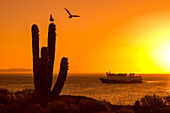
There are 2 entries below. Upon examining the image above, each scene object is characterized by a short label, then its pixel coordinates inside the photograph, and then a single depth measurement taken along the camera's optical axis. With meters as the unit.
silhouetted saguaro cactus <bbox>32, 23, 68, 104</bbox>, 23.89
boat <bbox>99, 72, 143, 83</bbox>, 160.38
